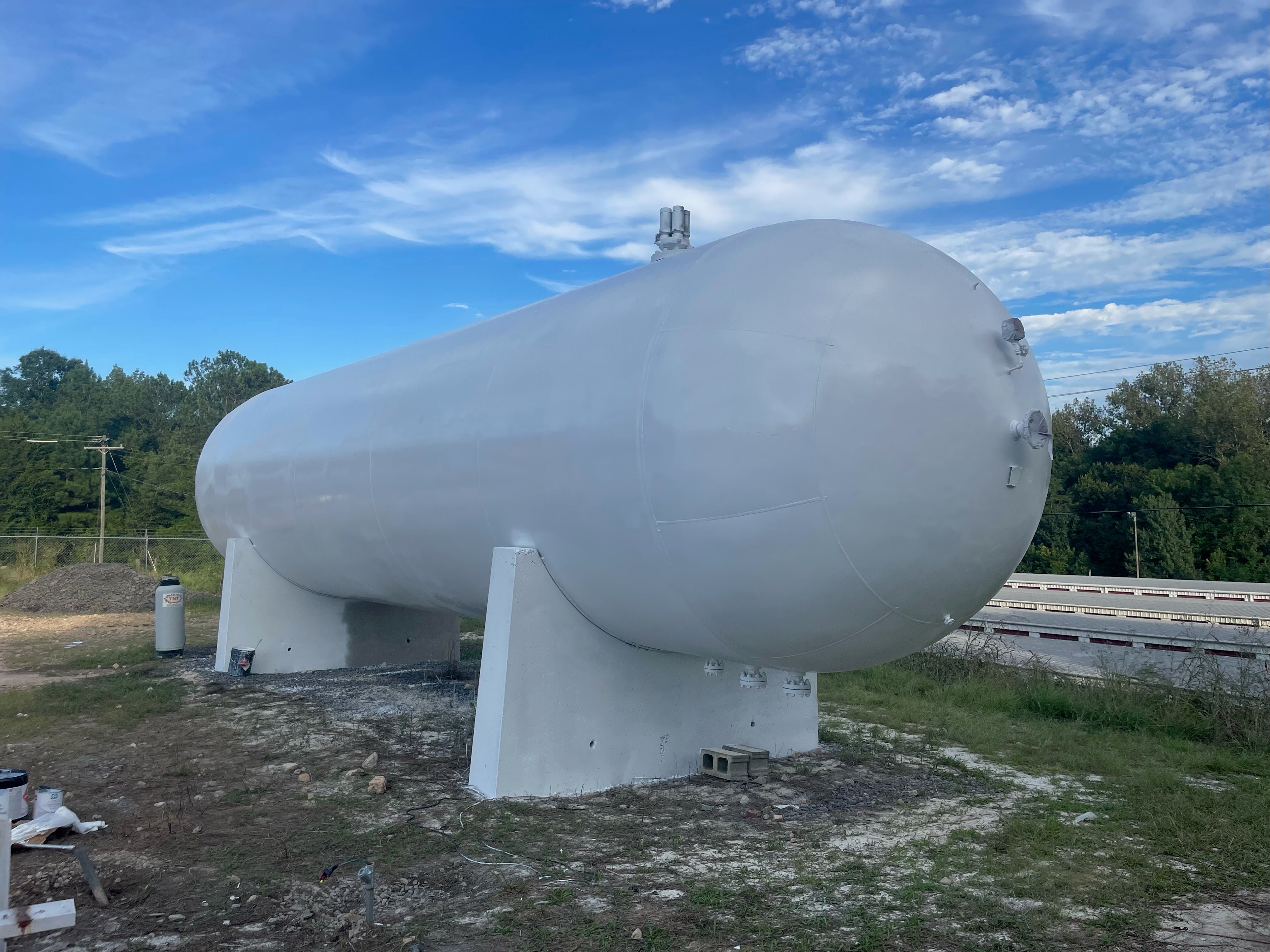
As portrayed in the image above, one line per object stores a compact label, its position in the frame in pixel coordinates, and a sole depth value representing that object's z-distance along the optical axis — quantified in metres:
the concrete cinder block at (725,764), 6.25
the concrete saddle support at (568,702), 5.80
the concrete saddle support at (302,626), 10.52
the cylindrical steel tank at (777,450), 4.44
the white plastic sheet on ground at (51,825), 4.95
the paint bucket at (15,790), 4.55
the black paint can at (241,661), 10.40
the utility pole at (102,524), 27.31
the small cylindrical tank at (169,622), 12.19
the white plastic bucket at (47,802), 5.21
